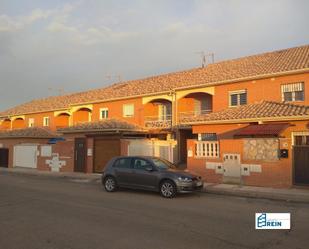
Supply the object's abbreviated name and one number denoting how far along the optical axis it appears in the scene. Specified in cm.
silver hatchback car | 1013
